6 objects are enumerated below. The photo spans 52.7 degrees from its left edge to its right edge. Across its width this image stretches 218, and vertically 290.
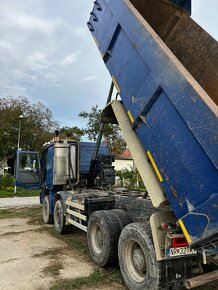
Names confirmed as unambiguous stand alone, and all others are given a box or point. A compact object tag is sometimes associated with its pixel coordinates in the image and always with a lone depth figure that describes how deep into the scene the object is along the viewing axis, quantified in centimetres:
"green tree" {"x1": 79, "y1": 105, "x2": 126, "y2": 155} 2092
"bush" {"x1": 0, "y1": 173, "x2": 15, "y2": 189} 1554
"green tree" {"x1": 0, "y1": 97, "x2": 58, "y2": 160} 1936
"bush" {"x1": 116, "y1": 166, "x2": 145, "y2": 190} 1254
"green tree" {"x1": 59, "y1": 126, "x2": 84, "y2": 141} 2499
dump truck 217
